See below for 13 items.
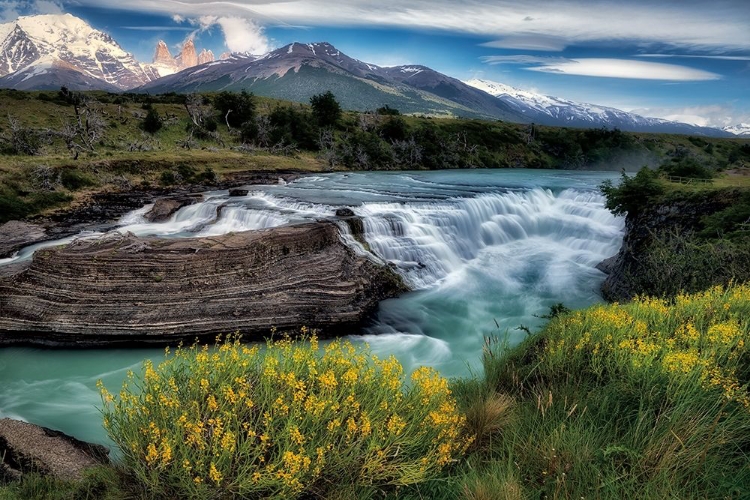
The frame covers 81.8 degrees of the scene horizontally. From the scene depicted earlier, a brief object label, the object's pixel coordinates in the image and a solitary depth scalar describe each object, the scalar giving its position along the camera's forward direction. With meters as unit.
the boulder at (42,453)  7.37
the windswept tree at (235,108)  72.88
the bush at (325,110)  78.56
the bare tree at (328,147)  64.62
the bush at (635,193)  22.36
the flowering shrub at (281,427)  4.41
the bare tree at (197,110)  66.56
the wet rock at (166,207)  28.81
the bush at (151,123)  61.59
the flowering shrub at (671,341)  5.38
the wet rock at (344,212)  24.69
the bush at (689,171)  26.20
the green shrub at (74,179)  32.69
